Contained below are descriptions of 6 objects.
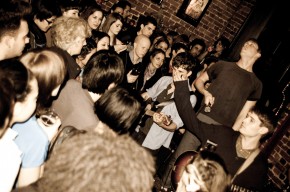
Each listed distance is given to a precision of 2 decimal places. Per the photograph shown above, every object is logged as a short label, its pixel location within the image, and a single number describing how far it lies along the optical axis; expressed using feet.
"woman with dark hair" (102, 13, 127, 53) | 13.91
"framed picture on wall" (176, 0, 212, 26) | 20.06
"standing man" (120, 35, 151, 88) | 12.64
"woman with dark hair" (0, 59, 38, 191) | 3.85
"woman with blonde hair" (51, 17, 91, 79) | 8.38
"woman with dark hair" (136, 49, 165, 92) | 12.85
